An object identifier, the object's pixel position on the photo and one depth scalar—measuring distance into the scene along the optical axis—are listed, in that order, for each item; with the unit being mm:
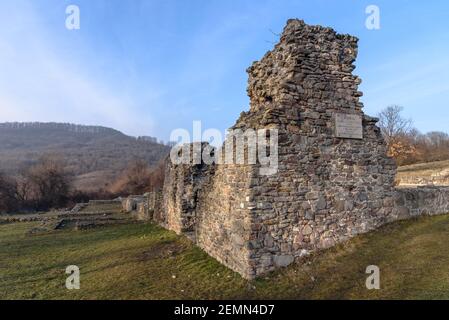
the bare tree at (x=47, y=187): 43812
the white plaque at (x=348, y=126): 8953
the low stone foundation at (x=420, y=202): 10080
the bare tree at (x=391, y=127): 45500
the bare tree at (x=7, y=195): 37969
